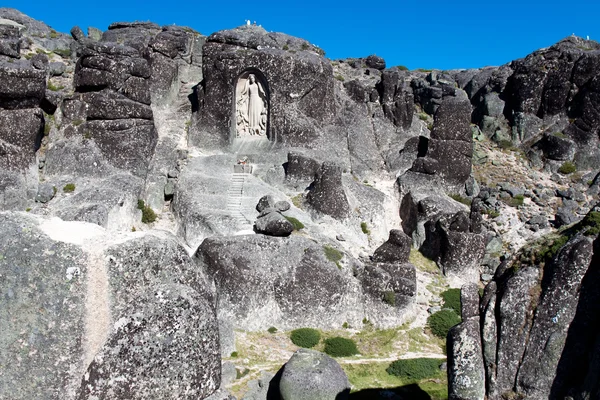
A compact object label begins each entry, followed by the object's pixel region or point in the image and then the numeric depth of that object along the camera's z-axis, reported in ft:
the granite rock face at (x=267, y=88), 127.95
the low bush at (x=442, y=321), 86.63
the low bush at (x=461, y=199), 125.49
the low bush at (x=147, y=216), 106.73
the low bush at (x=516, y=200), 124.36
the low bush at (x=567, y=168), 133.28
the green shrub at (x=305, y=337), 80.64
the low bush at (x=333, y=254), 89.71
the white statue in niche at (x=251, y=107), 130.82
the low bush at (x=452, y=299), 94.94
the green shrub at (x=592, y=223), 35.65
